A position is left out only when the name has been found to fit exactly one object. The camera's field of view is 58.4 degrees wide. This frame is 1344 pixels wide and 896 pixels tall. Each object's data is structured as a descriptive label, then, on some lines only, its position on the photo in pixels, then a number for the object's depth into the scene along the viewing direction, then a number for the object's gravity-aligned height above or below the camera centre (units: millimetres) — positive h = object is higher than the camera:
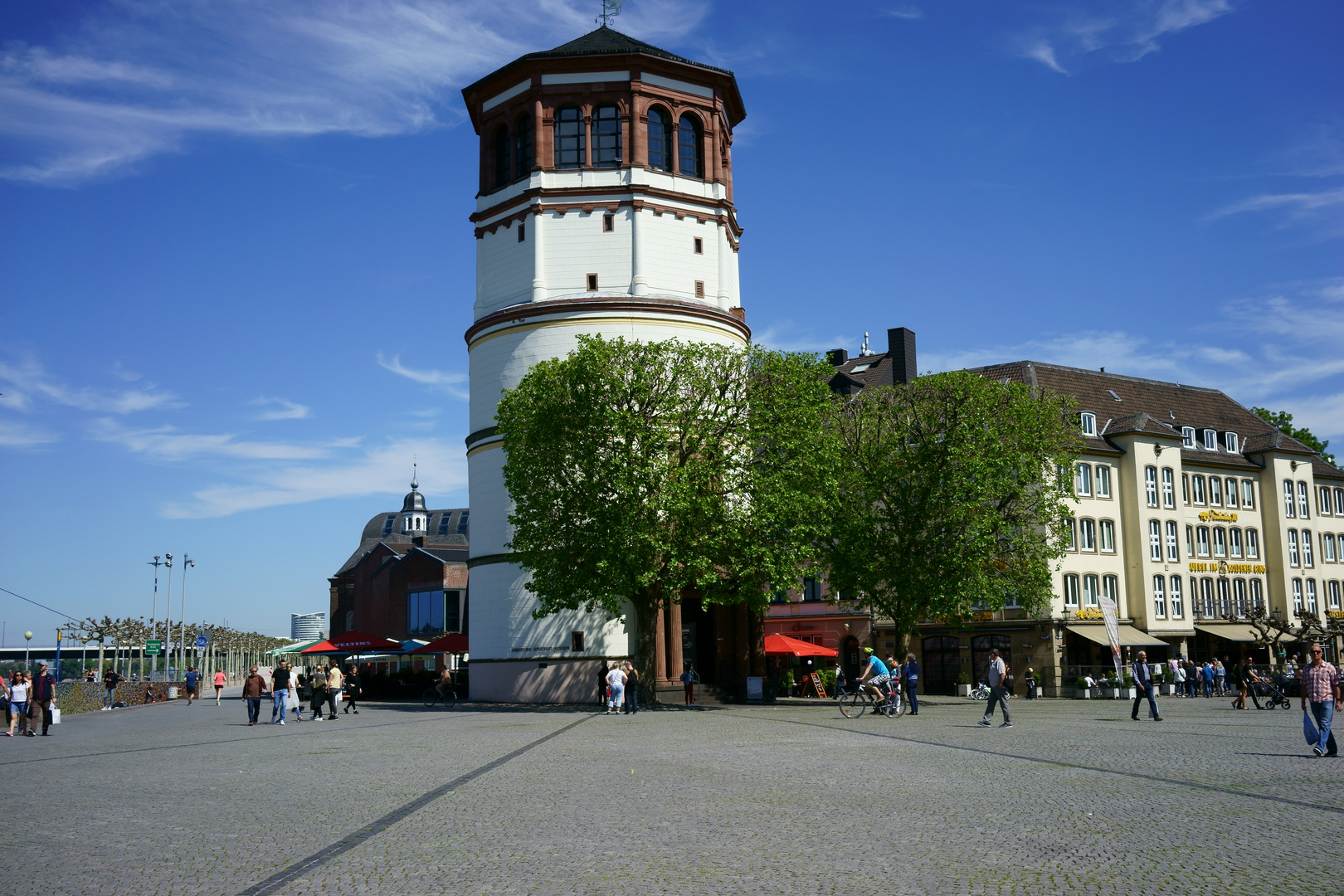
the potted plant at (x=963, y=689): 54844 -3289
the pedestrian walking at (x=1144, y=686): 30531 -1875
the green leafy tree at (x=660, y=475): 36906 +4612
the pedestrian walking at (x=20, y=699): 31078 -1626
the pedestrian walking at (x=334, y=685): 35875 -1677
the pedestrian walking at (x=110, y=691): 52219 -2510
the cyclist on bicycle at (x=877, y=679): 31812 -1619
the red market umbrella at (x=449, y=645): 54812 -841
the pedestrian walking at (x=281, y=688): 34750 -1671
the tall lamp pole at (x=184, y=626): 97519 +469
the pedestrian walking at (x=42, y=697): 31694 -1641
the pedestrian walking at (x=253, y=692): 33500 -1708
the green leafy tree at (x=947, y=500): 43562 +4296
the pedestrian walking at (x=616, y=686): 35938 -1873
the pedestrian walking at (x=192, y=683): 57719 -2475
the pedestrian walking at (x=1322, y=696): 19125 -1402
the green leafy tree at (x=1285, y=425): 76625 +11638
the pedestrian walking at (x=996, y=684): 27750 -1589
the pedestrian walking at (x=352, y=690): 41844 -2148
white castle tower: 46844 +15140
